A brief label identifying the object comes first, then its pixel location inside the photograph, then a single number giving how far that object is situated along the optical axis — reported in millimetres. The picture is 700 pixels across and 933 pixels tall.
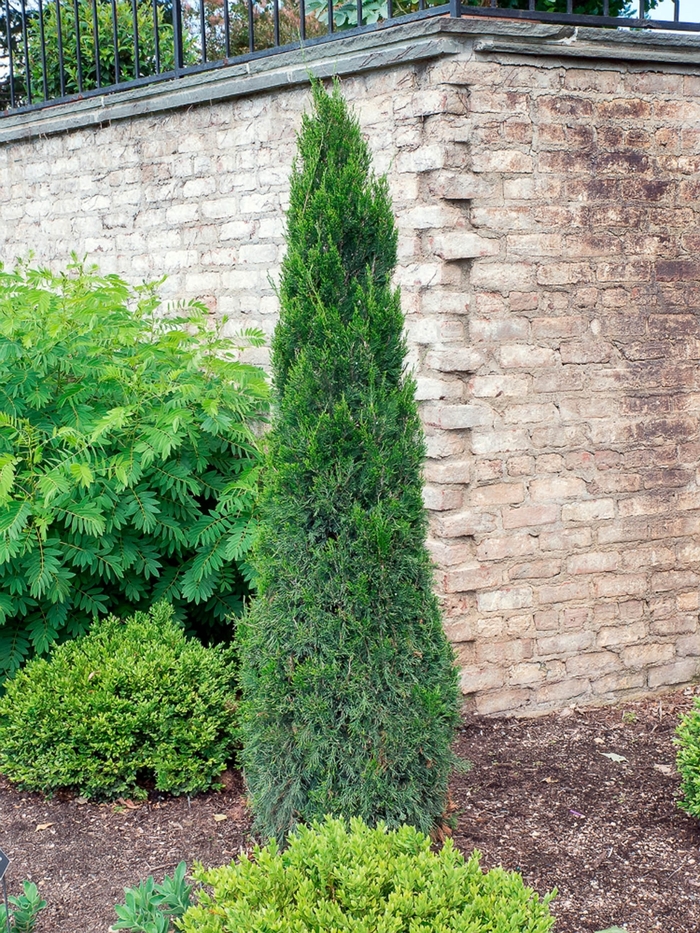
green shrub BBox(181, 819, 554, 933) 2477
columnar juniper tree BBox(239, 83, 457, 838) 3488
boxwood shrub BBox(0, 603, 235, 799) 4223
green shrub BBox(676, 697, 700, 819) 3910
